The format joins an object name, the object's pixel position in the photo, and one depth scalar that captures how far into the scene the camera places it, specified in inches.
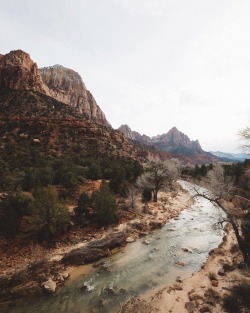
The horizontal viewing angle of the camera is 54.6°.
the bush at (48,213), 844.6
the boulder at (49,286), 615.5
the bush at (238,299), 478.4
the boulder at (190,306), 509.8
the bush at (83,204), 1052.5
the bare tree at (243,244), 594.2
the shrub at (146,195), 1464.1
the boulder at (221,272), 642.5
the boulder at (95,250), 778.7
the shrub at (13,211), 857.5
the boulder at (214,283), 593.4
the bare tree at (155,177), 1496.1
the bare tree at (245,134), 704.4
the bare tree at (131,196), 1264.8
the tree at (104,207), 1013.8
